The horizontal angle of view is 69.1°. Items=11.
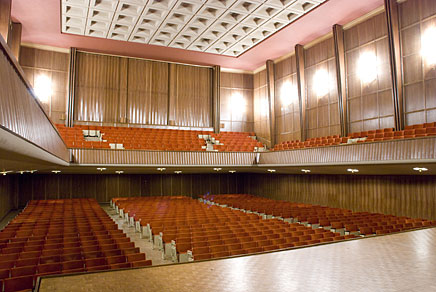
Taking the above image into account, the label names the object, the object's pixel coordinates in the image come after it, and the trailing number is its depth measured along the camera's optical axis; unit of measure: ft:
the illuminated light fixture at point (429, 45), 29.60
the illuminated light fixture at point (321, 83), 41.09
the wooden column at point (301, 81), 44.04
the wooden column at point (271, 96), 49.78
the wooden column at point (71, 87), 45.50
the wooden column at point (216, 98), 54.08
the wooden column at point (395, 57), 31.55
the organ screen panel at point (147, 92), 50.11
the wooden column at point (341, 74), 37.88
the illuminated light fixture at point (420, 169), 24.85
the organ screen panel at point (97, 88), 47.24
